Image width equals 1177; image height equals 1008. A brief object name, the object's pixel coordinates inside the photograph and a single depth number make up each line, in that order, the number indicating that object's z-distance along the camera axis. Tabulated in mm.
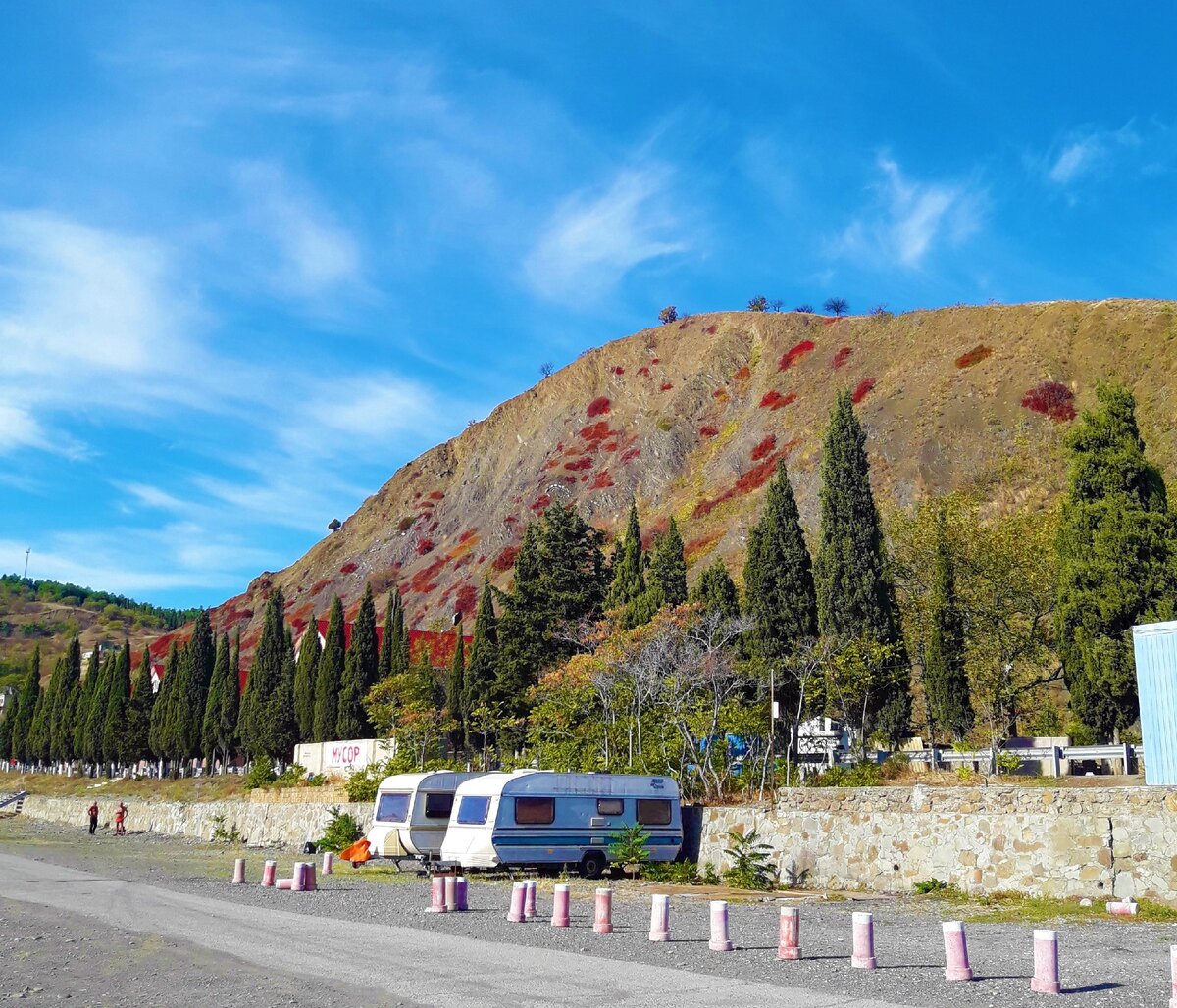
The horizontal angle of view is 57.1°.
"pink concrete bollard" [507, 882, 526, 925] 17453
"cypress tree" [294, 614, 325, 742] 64375
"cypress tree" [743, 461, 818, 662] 38031
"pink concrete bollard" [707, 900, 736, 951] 14055
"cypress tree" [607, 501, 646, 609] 45781
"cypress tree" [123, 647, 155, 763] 83375
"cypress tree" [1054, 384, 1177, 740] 28750
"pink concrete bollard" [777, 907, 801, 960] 13172
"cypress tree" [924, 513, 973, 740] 33250
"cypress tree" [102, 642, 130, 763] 84250
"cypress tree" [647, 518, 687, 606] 44094
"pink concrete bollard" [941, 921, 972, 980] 11523
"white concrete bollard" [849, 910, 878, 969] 12273
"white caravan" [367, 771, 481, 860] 29750
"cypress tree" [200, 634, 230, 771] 72750
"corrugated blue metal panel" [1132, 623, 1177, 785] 19562
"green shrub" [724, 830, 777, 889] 24656
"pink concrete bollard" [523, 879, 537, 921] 17500
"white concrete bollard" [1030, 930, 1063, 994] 10602
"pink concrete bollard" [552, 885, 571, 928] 16406
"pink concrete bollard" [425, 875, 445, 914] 19344
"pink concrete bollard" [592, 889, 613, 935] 15742
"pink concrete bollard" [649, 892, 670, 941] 15109
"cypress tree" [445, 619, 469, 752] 53322
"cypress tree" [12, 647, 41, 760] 105000
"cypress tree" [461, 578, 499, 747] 48656
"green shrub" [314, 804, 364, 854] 37281
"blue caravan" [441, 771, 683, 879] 26500
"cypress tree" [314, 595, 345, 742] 61688
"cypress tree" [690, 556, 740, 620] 40969
